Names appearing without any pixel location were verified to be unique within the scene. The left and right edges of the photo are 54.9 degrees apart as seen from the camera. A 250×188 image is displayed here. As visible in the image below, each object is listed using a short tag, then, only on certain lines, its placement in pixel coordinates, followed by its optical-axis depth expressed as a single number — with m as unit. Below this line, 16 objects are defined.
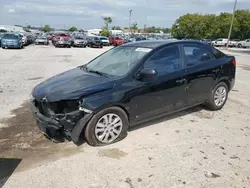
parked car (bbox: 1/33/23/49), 23.95
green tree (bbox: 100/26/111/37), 84.31
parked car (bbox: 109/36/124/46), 37.67
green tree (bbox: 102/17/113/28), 96.31
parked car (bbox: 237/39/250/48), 41.73
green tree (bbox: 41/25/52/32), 143.68
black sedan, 3.60
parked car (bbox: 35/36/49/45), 35.84
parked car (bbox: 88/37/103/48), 31.95
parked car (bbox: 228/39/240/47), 44.62
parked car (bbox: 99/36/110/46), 36.42
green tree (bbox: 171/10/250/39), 53.97
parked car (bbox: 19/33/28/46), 28.95
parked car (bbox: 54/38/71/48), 29.97
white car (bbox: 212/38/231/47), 45.19
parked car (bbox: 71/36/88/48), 31.91
